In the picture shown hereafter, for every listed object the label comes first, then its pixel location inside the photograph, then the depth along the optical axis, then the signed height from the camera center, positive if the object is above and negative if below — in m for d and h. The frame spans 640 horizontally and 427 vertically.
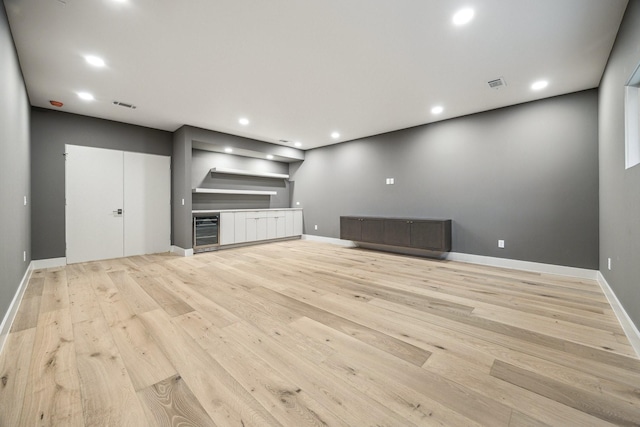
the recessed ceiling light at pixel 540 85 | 3.35 +1.67
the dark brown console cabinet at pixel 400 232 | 4.57 -0.39
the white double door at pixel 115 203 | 4.50 +0.20
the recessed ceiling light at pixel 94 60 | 2.80 +1.70
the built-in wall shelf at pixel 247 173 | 6.14 +1.03
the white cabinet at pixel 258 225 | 5.87 -0.30
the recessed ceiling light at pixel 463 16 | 2.13 +1.65
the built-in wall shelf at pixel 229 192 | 5.65 +0.52
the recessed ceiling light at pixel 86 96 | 3.68 +1.71
